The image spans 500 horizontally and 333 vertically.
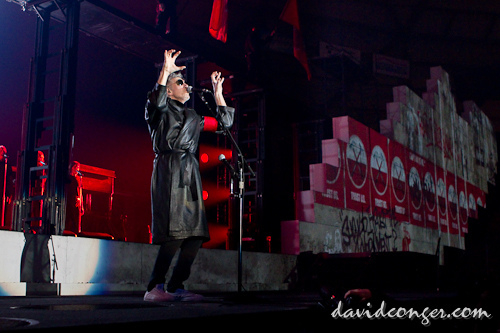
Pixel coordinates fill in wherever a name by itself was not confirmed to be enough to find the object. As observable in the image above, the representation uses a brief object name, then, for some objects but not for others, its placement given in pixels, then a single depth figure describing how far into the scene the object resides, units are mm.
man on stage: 3287
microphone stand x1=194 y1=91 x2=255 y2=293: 3799
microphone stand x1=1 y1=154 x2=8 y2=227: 8436
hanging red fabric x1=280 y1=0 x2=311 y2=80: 11445
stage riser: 4653
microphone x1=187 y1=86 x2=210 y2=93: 3563
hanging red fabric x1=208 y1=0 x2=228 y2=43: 10078
